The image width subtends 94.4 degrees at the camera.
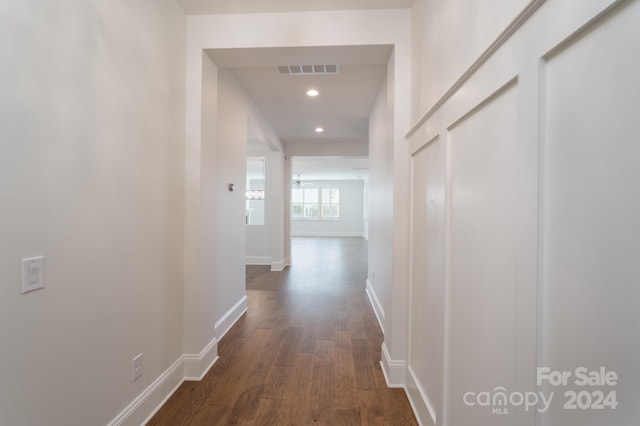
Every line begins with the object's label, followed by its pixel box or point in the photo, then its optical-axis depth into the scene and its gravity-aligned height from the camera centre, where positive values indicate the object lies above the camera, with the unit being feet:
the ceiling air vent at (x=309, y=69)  8.97 +4.33
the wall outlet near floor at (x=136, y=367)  5.31 -2.90
